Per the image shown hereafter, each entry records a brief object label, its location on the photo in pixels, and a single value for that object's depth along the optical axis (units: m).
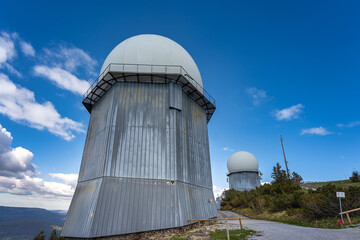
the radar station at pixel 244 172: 37.03
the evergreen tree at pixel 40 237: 20.37
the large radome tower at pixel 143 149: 11.27
